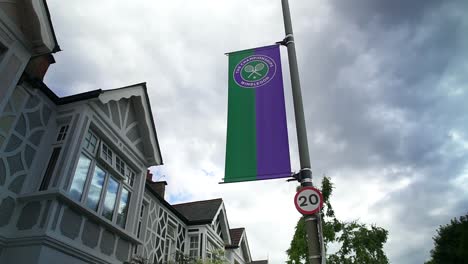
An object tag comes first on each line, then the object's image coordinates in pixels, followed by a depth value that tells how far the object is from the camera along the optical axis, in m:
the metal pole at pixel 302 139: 4.10
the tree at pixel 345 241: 14.91
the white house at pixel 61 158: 7.54
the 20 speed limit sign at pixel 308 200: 4.30
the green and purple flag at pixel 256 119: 5.35
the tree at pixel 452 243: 25.49
